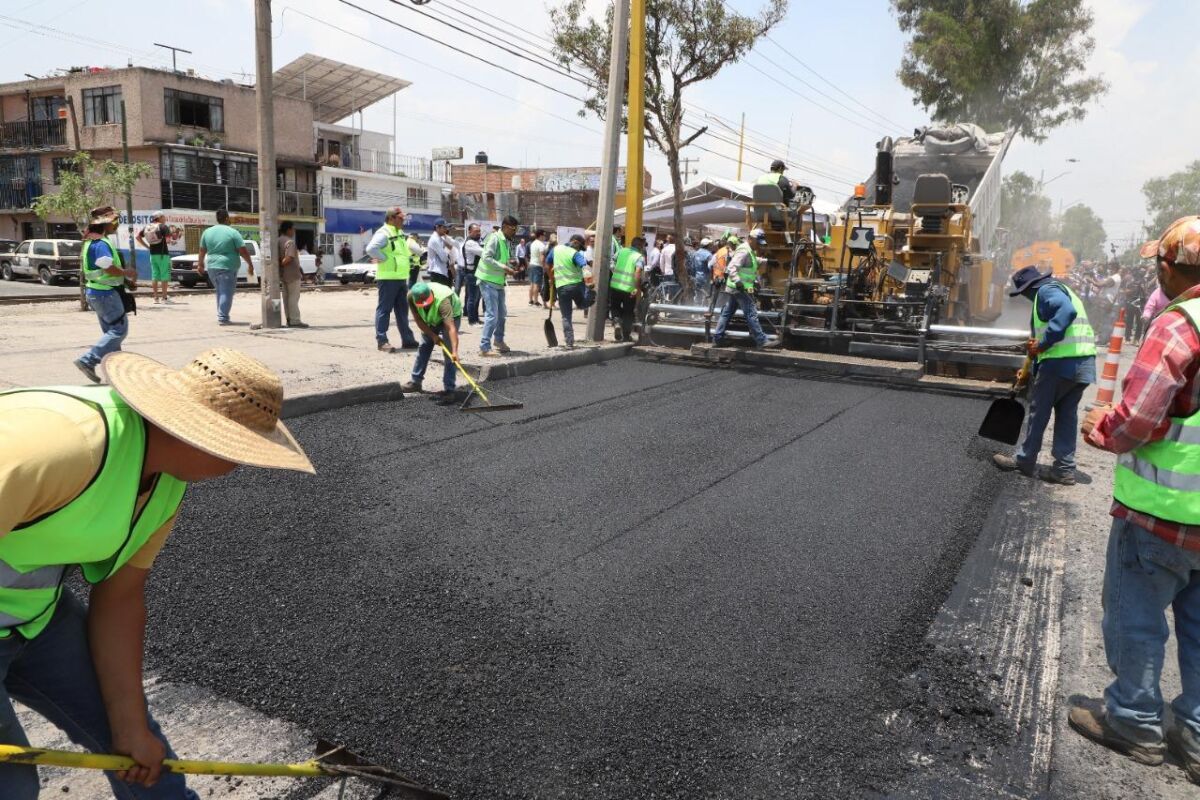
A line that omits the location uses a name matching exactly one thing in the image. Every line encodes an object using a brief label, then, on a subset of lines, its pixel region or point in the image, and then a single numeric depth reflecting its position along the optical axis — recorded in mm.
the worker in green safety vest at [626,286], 11039
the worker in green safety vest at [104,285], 6539
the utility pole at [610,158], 10688
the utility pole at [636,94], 10883
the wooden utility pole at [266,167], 10383
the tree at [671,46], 14242
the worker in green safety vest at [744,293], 9297
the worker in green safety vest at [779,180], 10117
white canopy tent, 19656
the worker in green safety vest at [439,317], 6730
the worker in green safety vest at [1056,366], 5203
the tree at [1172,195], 67131
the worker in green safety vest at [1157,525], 2328
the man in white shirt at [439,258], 10508
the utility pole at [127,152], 26516
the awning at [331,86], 39303
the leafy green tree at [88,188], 17500
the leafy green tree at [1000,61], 21562
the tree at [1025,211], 18184
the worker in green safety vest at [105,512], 1352
